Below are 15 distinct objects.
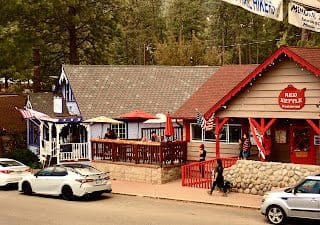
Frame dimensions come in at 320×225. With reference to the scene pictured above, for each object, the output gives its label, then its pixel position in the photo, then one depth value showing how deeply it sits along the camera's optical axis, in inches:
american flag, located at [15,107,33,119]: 1399.2
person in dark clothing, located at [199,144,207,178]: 1049.5
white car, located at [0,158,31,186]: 1034.1
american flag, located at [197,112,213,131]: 1022.4
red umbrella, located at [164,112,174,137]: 1069.1
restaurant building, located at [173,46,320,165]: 896.9
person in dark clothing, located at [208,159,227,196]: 903.6
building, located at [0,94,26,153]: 1583.4
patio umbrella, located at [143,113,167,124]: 1234.0
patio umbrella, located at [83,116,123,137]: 1210.0
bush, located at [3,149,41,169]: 1380.2
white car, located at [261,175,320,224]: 663.8
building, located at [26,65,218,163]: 1295.5
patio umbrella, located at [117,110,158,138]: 1223.5
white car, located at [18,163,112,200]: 888.9
